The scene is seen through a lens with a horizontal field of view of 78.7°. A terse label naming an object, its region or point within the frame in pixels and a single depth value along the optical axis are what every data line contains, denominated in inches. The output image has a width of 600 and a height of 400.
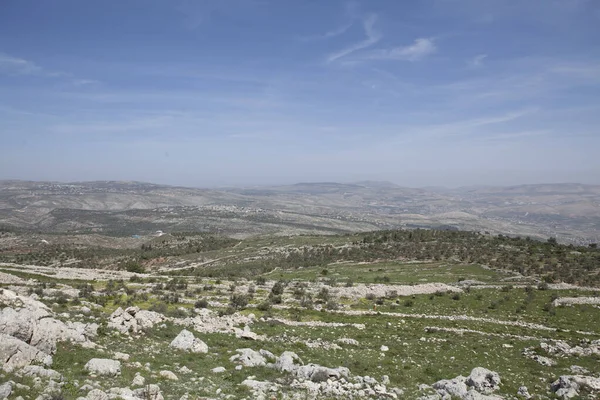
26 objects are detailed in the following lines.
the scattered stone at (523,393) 578.3
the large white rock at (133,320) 740.8
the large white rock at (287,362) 611.8
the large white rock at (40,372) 477.4
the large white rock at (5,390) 405.7
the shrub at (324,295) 1309.3
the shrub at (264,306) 1151.7
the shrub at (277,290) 1395.2
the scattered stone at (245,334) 815.7
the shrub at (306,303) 1199.8
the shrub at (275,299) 1257.4
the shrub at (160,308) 965.2
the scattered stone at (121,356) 589.9
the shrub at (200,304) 1112.2
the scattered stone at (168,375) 543.2
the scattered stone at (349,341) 833.5
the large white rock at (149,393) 461.4
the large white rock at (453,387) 561.5
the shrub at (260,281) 1638.8
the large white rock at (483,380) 588.4
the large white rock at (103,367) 522.9
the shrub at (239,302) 1151.1
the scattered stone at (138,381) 501.0
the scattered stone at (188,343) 689.0
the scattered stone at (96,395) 438.0
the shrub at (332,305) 1191.6
